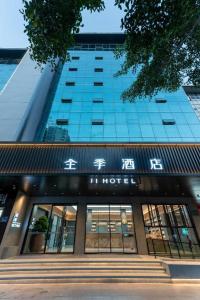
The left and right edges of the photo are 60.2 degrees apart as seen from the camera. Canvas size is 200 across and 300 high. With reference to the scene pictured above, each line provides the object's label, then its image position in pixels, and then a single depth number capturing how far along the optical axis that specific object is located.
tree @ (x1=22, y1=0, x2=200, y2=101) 4.11
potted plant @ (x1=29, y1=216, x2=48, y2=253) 9.70
